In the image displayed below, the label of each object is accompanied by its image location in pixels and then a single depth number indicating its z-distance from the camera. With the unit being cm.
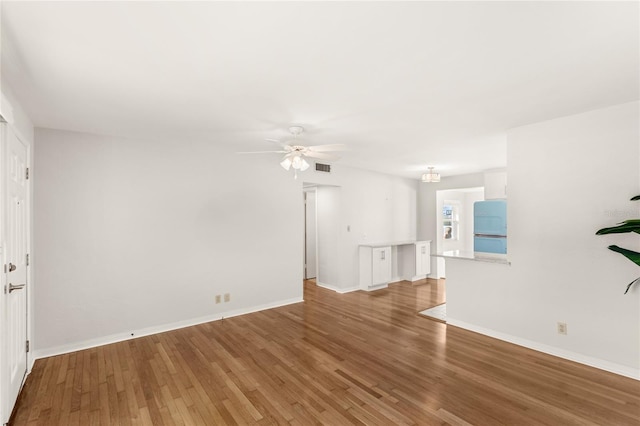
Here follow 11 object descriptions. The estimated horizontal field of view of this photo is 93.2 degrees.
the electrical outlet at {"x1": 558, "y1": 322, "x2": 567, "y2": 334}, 329
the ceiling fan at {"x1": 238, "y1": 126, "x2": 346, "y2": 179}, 332
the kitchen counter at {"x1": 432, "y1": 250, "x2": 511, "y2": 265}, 390
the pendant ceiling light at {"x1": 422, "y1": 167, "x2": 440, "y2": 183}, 609
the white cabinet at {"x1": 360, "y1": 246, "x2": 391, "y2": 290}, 641
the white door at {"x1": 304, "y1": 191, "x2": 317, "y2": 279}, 733
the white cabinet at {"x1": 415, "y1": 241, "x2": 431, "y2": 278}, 720
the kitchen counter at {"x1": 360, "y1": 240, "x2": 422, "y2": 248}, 644
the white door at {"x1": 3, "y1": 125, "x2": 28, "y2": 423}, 228
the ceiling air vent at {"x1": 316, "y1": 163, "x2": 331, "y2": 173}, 576
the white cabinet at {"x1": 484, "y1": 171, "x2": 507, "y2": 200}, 596
